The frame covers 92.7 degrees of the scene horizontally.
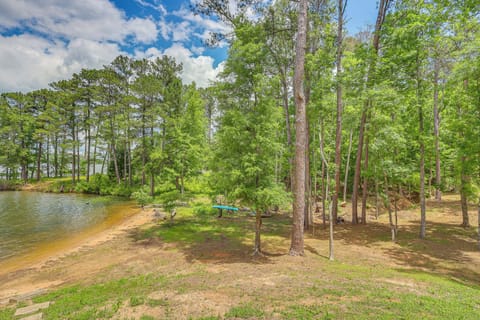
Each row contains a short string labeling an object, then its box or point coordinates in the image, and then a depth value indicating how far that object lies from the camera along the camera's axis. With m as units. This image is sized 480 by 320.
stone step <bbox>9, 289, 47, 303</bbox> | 5.66
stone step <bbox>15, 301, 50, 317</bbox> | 4.84
